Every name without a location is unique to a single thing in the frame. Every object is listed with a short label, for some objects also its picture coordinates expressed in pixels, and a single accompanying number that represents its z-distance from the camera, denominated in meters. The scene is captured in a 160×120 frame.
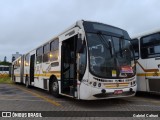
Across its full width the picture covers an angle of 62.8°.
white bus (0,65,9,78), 25.05
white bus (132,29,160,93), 5.71
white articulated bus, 4.67
